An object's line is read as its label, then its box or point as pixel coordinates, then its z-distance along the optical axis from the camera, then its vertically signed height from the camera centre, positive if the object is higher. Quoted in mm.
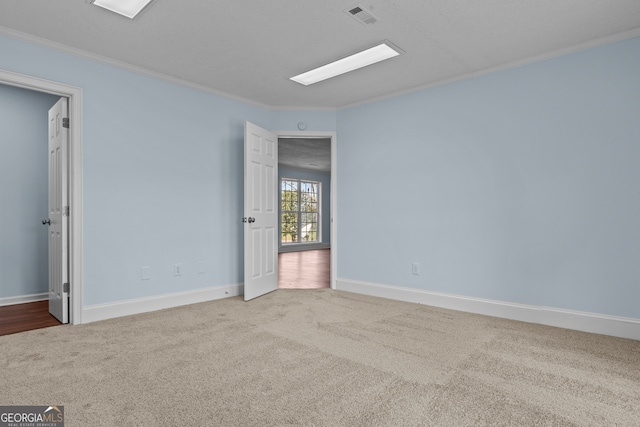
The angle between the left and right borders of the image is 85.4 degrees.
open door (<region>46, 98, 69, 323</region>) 3293 -34
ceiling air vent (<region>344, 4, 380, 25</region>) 2584 +1508
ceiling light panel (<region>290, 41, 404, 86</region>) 3258 +1520
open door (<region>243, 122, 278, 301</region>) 4180 -14
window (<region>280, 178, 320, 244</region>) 10633 +0
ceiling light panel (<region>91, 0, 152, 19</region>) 2559 +1542
